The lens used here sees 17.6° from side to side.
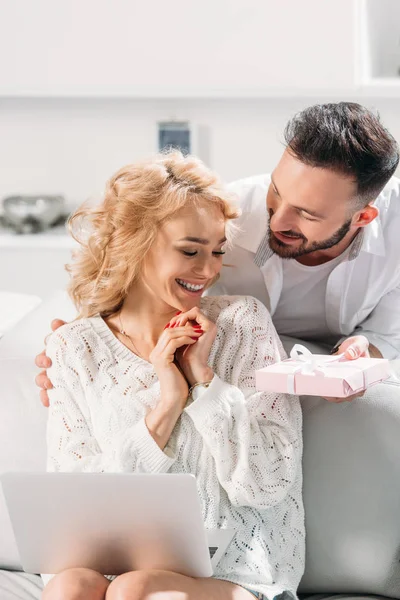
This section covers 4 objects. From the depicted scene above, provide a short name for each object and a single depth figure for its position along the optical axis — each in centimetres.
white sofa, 242
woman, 232
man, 255
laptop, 213
